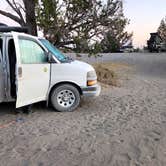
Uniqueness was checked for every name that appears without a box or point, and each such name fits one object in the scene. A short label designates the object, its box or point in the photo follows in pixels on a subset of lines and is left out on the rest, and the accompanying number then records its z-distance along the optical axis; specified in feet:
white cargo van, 12.30
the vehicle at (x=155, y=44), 76.44
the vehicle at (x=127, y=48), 99.25
